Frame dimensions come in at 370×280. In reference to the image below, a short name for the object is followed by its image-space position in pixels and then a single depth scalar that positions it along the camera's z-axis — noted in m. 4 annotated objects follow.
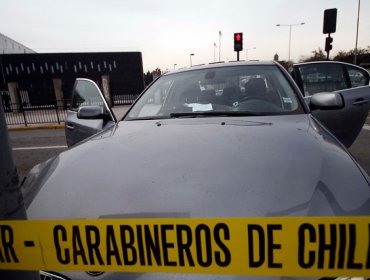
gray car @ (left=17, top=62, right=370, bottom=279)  1.06
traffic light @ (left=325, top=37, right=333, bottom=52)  13.26
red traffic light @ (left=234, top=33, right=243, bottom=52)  12.20
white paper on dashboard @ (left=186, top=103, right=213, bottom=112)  2.23
